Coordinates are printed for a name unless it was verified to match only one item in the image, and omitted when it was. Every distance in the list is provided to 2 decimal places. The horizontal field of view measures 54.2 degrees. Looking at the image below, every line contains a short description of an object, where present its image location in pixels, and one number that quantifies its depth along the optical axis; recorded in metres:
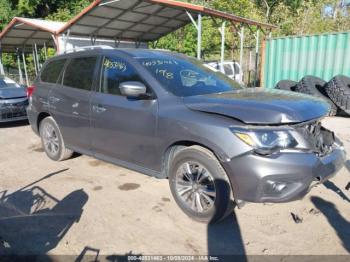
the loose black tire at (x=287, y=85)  10.47
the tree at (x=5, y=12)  24.83
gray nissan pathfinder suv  3.09
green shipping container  10.61
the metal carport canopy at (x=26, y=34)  15.65
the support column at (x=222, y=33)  11.51
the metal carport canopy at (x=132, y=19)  12.16
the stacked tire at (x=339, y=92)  8.81
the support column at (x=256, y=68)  14.44
